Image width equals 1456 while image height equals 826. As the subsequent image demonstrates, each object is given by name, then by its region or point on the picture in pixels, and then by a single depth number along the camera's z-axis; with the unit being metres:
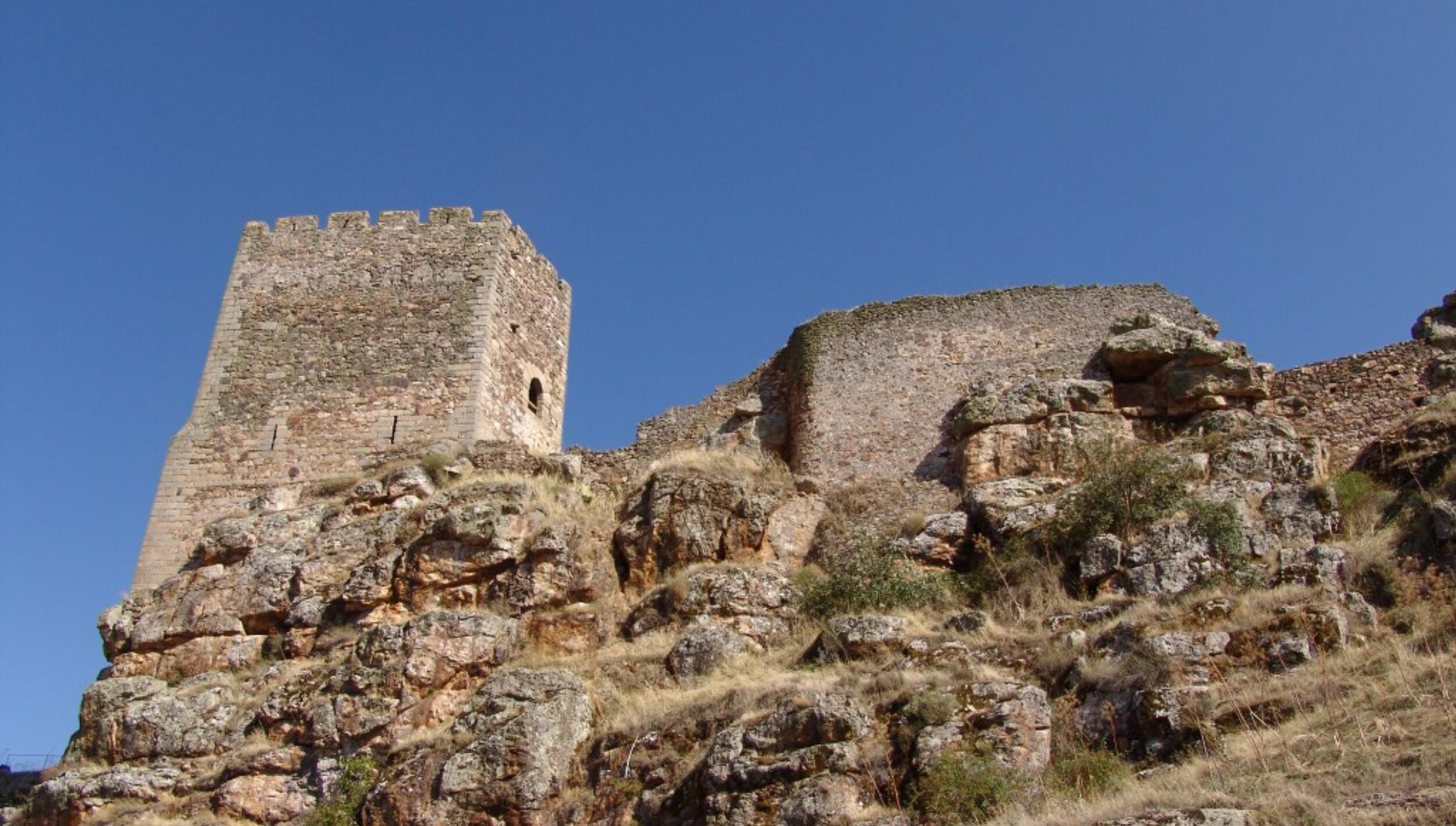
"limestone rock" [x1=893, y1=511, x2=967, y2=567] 15.05
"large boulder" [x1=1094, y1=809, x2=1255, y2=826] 7.68
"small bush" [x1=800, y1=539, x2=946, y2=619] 13.91
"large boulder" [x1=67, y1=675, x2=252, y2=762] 13.95
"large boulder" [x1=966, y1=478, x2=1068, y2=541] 14.77
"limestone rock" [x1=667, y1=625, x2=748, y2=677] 13.21
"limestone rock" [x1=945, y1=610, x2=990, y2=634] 12.62
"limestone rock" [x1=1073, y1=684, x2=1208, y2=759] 9.66
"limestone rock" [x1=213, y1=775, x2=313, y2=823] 12.62
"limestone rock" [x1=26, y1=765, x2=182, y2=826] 13.41
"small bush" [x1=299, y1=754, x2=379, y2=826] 12.05
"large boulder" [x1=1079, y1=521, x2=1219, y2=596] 12.63
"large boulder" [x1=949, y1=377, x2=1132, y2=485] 16.67
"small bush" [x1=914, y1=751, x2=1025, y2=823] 9.29
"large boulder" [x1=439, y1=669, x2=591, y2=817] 11.51
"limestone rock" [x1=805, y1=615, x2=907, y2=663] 12.24
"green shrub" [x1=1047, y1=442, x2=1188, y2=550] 14.05
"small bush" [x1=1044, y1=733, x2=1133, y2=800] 9.32
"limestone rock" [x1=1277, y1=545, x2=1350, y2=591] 11.64
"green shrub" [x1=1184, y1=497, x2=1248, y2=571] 12.84
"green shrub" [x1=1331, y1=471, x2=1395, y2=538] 13.30
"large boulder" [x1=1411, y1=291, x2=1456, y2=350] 17.06
